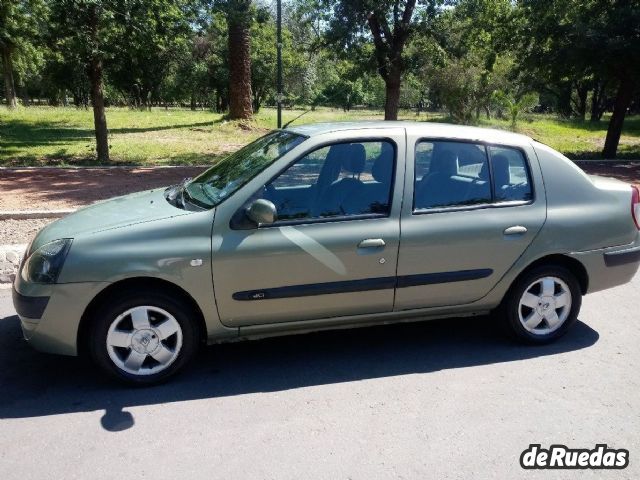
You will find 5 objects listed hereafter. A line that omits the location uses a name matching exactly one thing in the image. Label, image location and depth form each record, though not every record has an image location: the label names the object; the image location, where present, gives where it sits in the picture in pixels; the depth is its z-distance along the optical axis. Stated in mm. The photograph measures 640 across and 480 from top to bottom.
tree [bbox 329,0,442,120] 13633
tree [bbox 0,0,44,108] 12273
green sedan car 3645
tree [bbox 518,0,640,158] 15164
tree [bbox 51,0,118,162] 11219
